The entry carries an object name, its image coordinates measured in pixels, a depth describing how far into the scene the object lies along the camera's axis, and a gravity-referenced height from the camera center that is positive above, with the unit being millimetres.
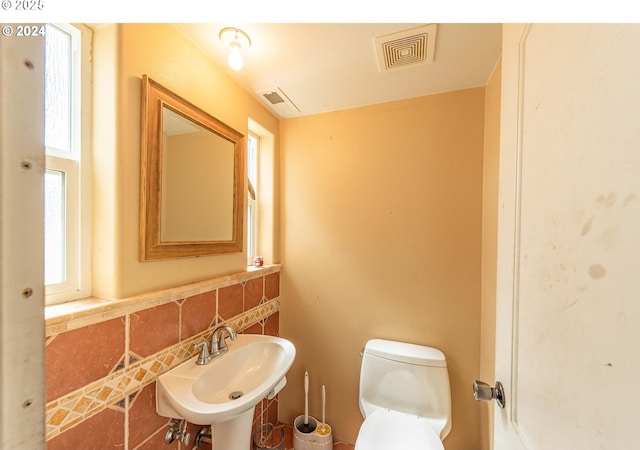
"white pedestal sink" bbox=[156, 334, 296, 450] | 754 -627
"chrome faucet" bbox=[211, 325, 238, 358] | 1005 -525
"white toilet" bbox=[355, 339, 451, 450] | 1092 -908
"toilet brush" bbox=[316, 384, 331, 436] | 1406 -1262
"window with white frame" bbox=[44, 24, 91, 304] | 730 +184
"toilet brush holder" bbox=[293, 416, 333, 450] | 1361 -1280
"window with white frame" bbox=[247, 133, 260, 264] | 1609 +175
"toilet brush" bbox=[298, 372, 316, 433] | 1431 -1271
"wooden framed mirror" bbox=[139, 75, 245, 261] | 866 +181
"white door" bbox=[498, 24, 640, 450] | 285 -25
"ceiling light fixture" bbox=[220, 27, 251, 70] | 933 +745
